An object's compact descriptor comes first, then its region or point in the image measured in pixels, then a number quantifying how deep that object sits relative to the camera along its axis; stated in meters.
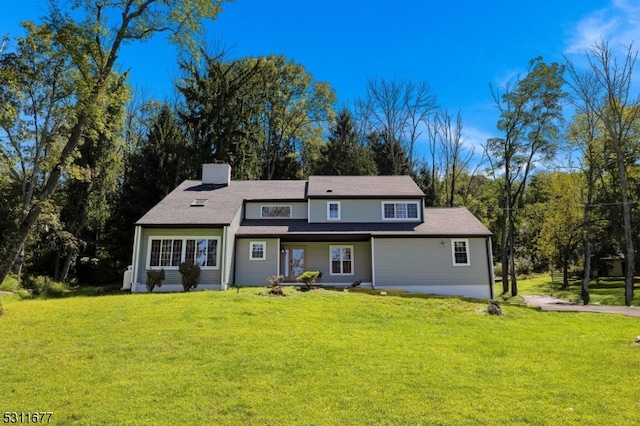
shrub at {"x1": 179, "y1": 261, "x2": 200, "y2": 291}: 17.61
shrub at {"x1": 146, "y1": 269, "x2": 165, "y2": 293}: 17.80
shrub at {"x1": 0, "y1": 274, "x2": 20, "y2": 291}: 17.70
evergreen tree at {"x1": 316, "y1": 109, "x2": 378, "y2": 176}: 36.00
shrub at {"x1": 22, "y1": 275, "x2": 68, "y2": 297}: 18.94
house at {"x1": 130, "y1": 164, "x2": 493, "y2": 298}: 18.73
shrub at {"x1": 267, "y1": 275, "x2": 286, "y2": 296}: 15.45
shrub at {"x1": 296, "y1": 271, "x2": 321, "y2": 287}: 17.22
